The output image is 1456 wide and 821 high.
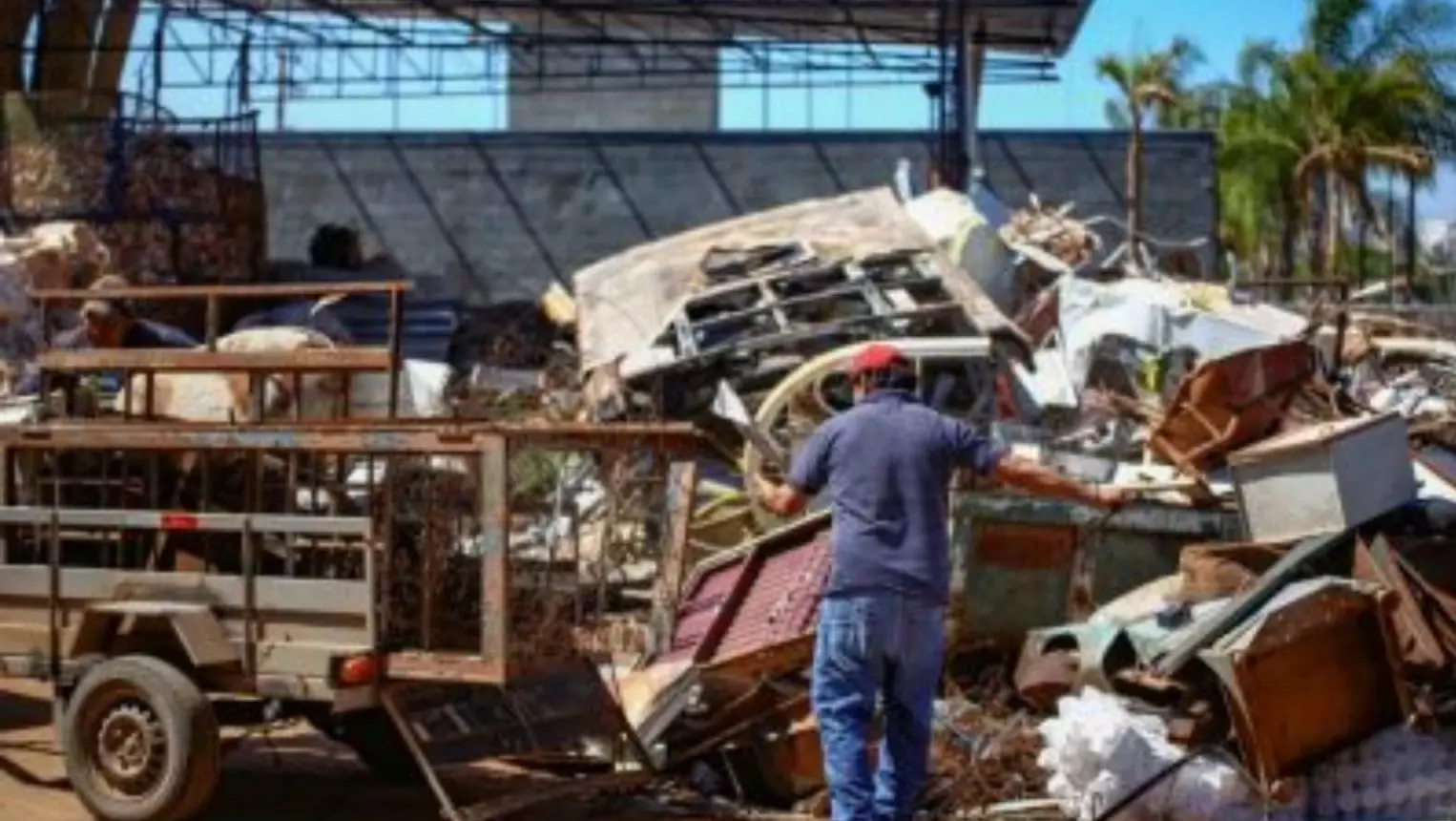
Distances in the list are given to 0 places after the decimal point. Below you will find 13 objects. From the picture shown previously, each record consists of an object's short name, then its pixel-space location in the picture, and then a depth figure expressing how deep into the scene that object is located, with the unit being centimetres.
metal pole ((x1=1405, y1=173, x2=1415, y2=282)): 3722
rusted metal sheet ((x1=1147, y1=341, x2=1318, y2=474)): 1051
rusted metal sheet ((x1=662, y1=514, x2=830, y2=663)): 873
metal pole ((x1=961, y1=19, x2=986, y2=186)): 2511
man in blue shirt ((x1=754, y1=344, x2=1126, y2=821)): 721
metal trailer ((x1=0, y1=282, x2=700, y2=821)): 775
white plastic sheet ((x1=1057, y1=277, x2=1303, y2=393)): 1598
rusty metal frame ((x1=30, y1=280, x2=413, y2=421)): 856
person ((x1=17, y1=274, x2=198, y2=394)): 1133
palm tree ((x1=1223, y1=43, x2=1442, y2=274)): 3612
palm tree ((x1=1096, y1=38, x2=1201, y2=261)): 4097
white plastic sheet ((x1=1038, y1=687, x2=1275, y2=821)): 789
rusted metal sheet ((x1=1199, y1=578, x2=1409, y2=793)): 773
